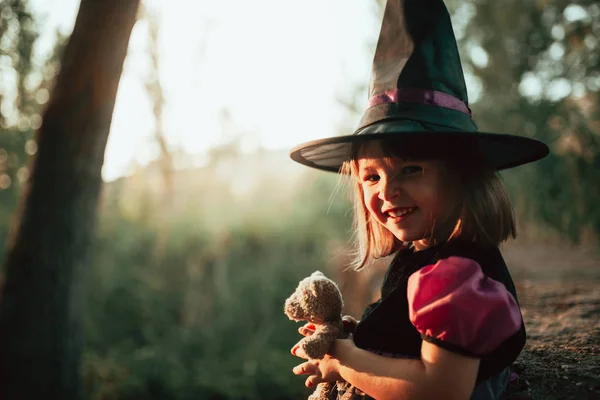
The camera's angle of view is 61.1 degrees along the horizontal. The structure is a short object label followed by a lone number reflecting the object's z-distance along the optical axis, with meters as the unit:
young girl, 1.18
